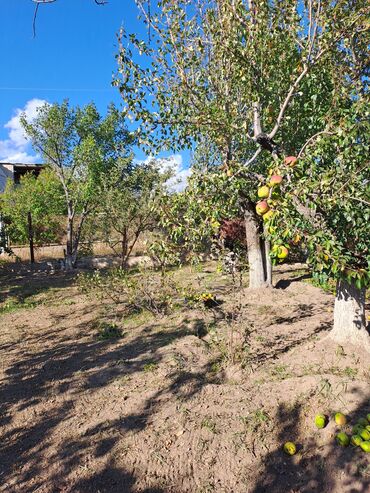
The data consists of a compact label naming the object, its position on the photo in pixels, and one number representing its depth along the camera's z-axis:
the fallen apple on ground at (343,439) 2.87
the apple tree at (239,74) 4.14
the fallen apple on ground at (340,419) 3.05
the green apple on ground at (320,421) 3.08
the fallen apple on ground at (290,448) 2.94
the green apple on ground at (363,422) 2.99
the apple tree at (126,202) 12.01
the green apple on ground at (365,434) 2.84
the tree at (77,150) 12.98
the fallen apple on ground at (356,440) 2.83
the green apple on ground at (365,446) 2.77
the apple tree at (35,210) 15.06
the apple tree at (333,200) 3.09
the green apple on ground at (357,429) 2.92
